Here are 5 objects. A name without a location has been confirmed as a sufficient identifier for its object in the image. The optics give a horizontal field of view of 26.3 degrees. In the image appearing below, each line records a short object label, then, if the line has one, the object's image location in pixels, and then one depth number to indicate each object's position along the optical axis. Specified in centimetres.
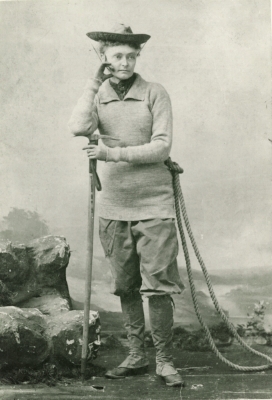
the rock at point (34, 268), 342
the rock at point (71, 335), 310
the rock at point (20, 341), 300
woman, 299
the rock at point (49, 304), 338
